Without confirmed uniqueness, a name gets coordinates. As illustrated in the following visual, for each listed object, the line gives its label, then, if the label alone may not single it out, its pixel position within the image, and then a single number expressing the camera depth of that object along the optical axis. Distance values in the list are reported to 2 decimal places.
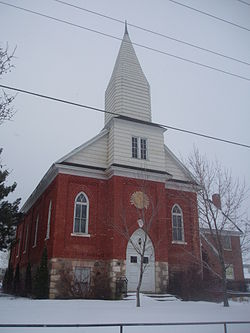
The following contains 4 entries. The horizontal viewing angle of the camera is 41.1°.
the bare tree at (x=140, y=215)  20.14
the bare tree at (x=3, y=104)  12.65
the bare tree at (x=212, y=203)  16.67
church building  19.83
